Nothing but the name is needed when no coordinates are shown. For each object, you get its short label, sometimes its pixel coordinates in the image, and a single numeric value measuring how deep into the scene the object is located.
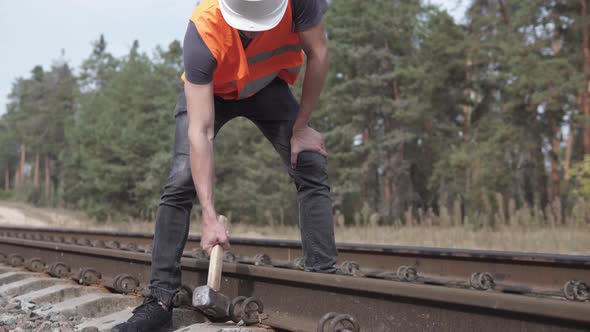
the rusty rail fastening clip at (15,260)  5.85
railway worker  2.90
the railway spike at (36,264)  5.40
